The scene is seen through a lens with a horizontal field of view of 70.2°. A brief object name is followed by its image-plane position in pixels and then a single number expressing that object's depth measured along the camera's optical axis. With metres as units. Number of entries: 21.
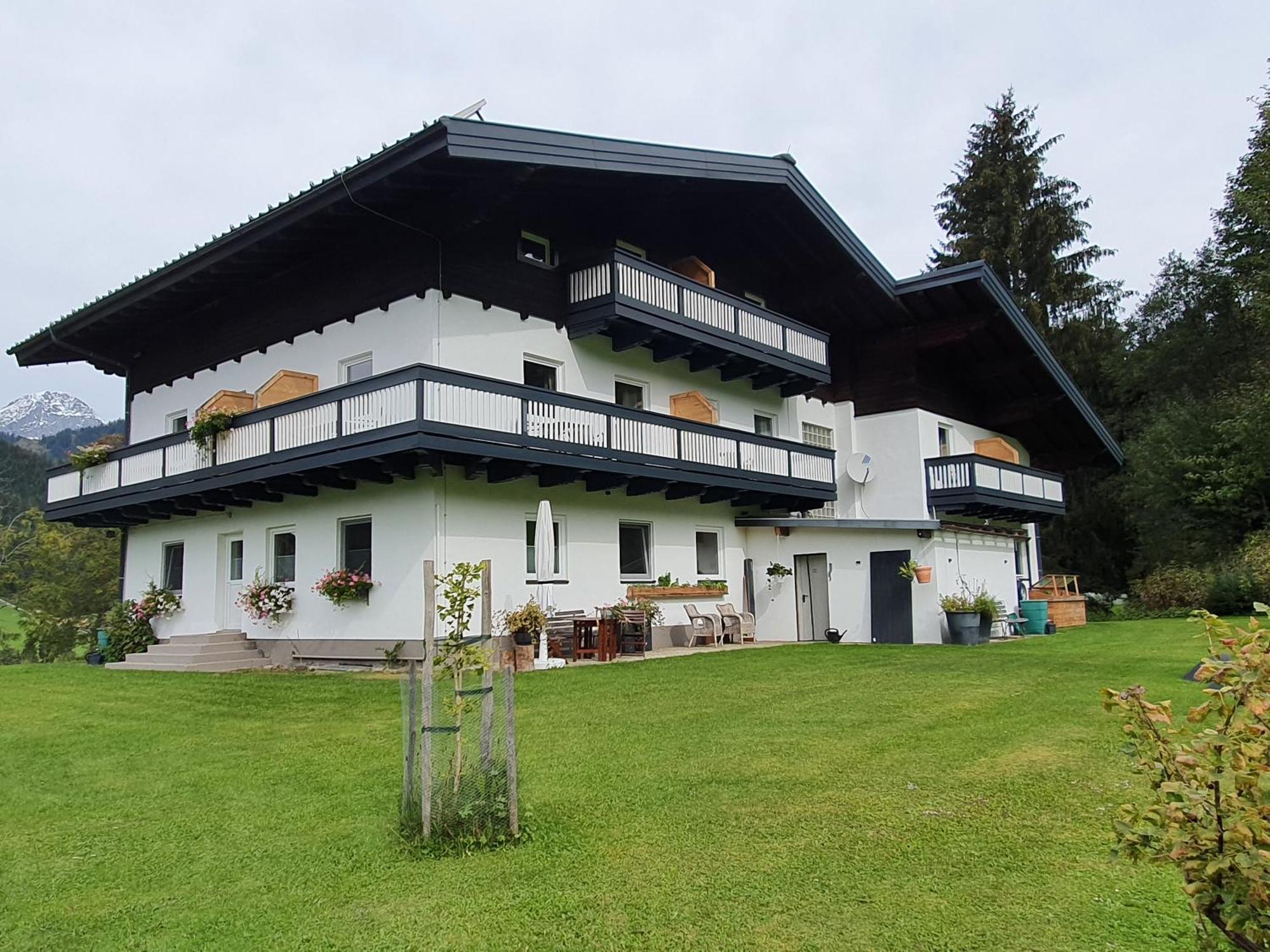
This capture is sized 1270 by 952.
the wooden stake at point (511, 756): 5.12
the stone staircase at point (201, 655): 16.09
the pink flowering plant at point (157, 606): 18.97
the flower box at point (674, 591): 18.12
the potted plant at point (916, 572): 19.94
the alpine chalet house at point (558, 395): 14.71
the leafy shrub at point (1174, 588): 26.11
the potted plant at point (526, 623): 14.58
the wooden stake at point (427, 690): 5.07
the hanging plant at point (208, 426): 16.28
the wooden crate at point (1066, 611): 25.59
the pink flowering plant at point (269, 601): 16.38
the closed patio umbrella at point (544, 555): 14.45
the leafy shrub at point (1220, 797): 2.38
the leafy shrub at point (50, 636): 23.98
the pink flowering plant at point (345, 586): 15.06
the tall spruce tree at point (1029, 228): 36.16
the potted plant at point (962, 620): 19.39
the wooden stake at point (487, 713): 5.29
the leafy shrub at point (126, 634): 18.69
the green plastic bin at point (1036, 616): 23.30
